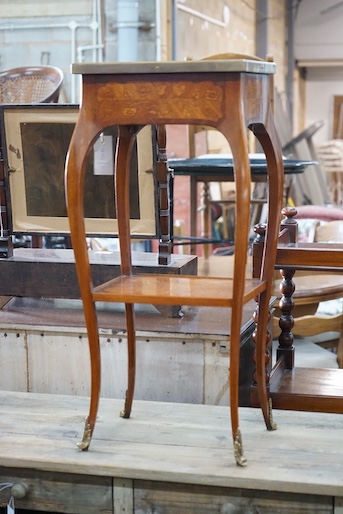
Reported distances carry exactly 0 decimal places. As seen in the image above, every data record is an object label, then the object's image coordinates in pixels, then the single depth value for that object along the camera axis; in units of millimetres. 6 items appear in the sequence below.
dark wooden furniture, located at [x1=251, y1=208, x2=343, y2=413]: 2236
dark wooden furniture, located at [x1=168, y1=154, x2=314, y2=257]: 3988
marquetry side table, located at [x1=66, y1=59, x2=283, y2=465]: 1744
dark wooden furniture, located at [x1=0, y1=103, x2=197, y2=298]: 2604
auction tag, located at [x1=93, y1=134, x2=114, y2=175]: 2619
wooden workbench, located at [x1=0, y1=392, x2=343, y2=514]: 1864
